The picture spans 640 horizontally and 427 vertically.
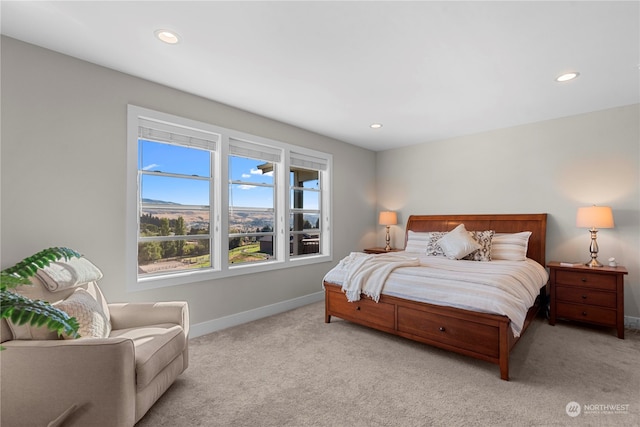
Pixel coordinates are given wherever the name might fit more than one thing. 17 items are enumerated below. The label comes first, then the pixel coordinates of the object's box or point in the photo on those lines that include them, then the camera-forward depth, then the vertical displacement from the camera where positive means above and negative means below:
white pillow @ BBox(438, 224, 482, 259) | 3.82 -0.35
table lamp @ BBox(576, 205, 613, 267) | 3.32 -0.05
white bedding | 2.43 -0.62
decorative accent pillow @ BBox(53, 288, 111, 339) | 1.83 -0.59
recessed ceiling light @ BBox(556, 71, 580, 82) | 2.75 +1.28
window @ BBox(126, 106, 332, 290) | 2.97 +0.19
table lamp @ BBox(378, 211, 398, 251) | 5.18 -0.04
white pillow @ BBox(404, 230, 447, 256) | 4.20 -0.39
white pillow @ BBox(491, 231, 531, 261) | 3.79 -0.39
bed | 2.39 -0.95
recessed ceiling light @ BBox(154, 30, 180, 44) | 2.14 +1.30
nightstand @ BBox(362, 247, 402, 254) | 5.01 -0.57
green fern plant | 0.99 -0.30
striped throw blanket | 3.12 -0.60
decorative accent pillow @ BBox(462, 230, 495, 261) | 3.80 -0.42
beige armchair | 1.56 -0.84
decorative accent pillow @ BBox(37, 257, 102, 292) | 1.99 -0.39
